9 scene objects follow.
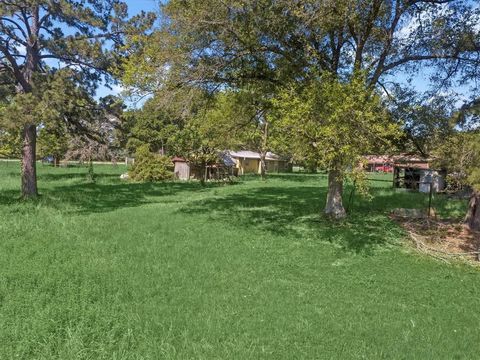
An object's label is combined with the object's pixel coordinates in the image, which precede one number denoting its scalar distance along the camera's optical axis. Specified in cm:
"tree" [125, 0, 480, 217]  1042
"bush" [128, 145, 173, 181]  3422
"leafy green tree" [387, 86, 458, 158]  1241
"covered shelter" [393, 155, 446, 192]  3058
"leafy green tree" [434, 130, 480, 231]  858
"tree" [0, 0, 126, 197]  1636
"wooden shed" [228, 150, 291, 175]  5566
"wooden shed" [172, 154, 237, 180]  3662
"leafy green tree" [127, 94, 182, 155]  4825
